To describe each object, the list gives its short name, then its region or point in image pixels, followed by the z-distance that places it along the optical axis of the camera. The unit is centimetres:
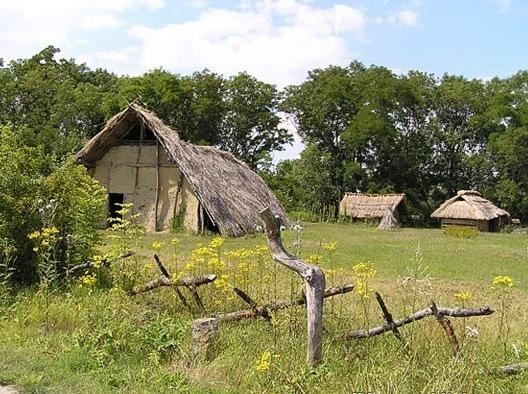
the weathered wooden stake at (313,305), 531
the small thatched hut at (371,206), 3882
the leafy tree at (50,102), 3953
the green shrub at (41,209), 870
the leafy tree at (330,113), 4644
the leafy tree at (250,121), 4562
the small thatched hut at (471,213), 3816
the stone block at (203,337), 578
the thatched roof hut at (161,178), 2200
